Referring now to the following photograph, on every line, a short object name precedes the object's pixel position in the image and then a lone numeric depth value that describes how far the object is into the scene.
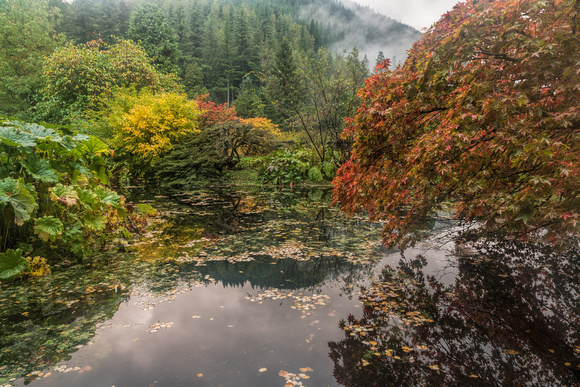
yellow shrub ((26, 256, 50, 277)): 4.13
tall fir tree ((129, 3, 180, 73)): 37.91
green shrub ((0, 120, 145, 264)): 3.76
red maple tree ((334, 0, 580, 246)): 2.39
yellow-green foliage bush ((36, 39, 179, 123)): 18.30
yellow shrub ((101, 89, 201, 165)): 16.17
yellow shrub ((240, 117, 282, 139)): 25.61
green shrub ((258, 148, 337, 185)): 15.59
